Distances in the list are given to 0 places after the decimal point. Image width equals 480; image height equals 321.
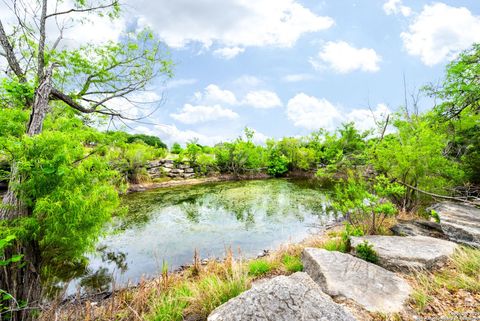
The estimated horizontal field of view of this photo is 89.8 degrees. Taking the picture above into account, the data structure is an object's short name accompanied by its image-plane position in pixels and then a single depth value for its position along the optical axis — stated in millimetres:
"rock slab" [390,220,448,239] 5812
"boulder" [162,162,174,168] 21756
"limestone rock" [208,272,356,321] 2238
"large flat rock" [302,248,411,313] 3094
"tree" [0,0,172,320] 3344
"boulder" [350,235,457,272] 4027
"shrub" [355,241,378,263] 4386
